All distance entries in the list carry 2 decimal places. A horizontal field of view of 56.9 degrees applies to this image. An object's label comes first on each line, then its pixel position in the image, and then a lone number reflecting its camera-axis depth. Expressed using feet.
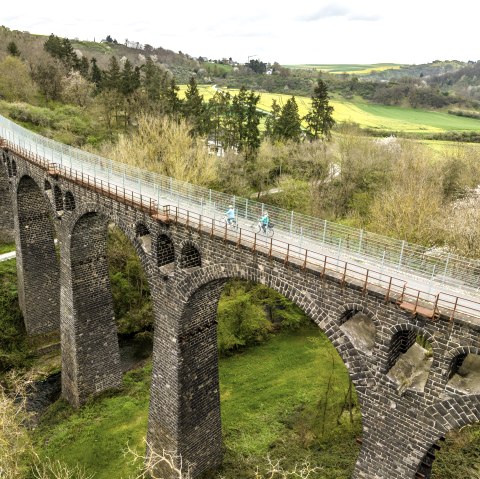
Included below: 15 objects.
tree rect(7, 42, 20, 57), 267.59
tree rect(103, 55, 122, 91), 215.31
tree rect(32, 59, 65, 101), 250.98
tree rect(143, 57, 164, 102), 217.97
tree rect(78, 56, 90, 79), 281.74
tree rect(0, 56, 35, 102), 233.55
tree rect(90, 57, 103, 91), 263.96
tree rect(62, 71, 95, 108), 247.29
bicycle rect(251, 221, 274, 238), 62.92
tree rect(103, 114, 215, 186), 132.98
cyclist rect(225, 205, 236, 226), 62.95
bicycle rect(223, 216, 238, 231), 63.46
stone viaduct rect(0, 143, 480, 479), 46.44
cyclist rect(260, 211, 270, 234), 62.28
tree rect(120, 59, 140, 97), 214.69
